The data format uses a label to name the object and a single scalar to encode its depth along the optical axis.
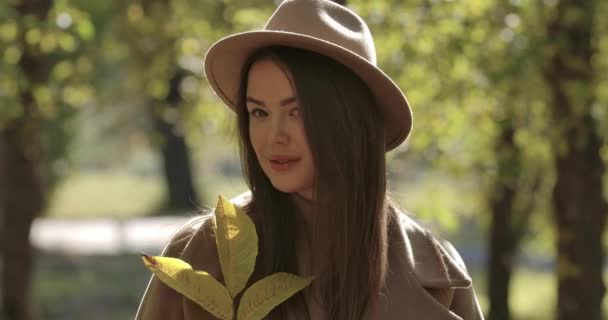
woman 4.41
